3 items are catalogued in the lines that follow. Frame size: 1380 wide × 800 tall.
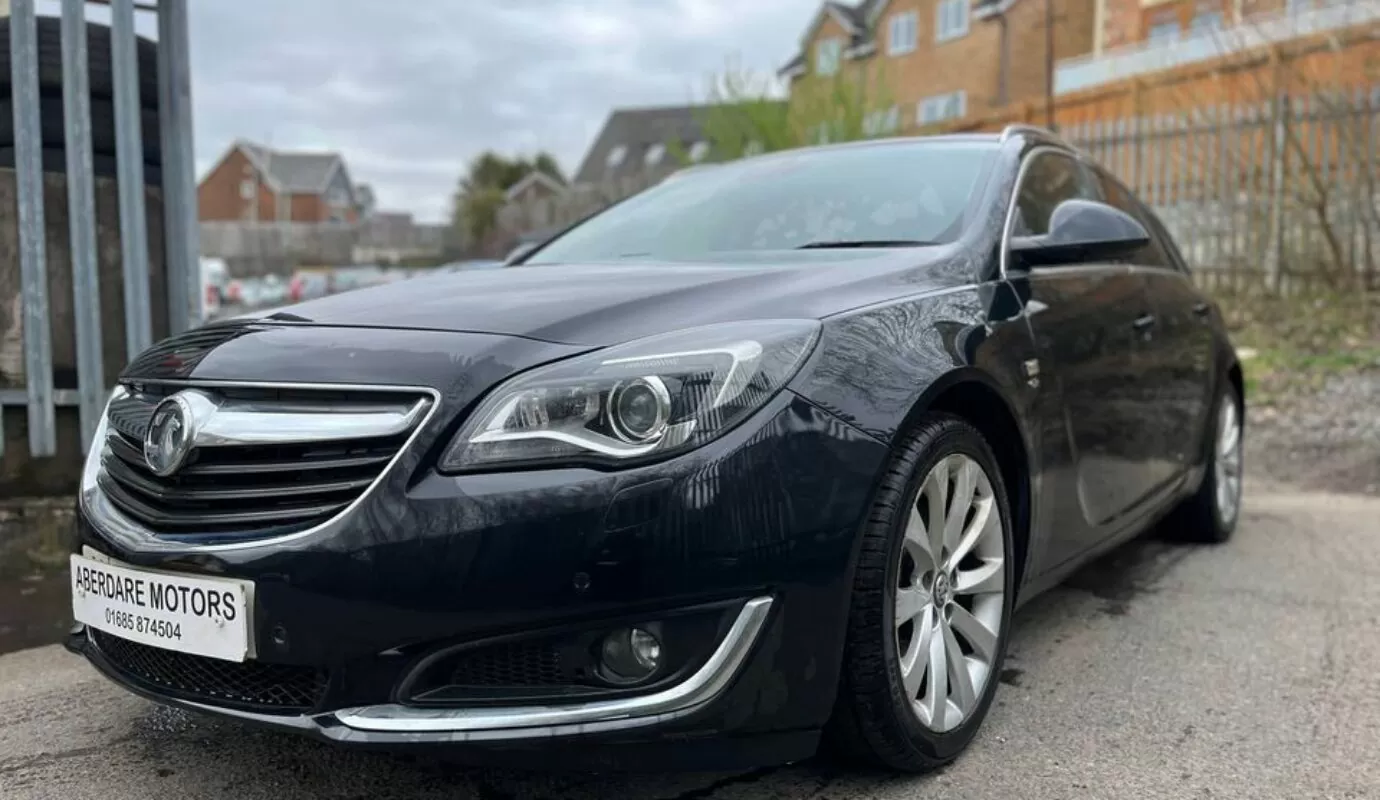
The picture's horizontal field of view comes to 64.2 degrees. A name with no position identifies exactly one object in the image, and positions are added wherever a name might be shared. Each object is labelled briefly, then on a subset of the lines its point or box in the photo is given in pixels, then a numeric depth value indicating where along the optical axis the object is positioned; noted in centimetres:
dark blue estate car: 179
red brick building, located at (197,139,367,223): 7538
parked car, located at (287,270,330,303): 3019
